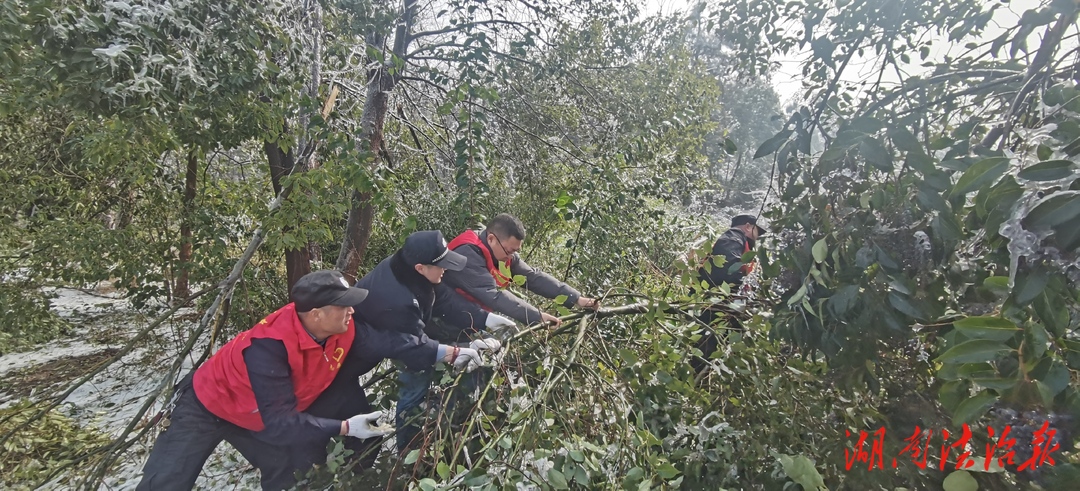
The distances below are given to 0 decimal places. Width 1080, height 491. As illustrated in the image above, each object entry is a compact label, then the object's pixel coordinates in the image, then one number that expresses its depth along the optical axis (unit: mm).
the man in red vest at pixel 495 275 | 2865
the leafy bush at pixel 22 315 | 4676
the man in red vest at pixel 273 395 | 2145
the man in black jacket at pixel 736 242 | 3930
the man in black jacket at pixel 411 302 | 2441
